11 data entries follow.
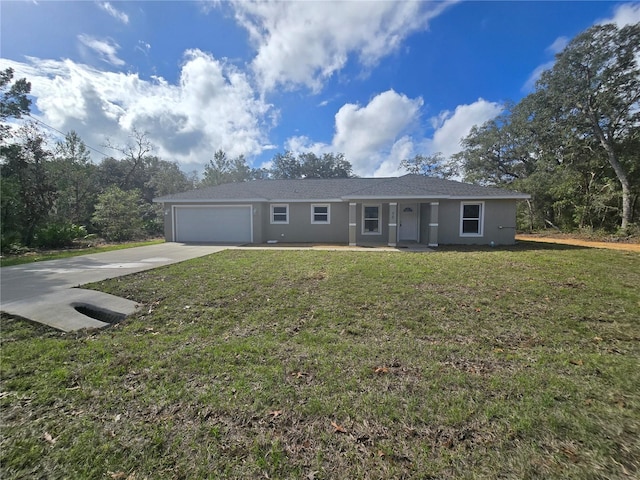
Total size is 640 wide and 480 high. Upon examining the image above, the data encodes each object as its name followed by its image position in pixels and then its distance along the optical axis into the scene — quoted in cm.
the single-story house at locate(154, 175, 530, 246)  1270
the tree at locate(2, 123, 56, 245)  1403
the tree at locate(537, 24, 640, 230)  1617
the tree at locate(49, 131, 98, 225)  1750
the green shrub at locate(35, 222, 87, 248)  1349
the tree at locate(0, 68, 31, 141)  1366
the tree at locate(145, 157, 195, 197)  3094
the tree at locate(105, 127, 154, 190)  2774
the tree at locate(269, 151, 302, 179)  4527
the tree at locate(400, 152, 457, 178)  3320
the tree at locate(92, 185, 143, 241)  1716
